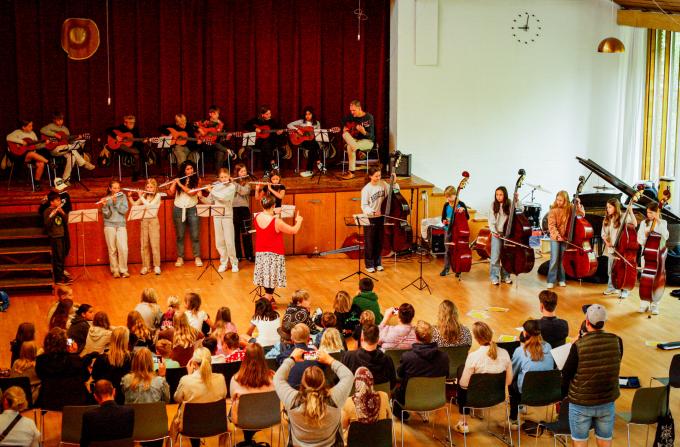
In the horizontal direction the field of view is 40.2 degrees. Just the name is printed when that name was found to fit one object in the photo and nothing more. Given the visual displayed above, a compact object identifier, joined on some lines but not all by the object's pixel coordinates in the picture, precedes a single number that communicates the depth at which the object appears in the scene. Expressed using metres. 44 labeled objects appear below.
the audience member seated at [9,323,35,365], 8.37
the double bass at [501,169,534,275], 12.40
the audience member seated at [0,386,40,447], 6.59
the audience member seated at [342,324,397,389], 7.56
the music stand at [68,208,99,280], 12.37
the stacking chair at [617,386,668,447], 7.63
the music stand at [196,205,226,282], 12.52
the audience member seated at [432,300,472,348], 8.70
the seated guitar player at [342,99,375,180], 15.19
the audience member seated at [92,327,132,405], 7.92
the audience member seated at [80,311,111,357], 8.79
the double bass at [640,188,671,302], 11.36
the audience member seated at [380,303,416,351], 8.80
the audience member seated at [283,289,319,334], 9.45
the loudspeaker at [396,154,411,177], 15.80
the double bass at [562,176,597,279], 12.27
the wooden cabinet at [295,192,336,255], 14.66
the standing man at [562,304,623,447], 7.00
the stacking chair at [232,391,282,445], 7.38
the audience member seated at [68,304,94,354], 8.97
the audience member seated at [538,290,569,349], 8.84
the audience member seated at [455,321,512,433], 7.96
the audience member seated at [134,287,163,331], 9.68
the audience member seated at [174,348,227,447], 7.49
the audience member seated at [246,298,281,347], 9.38
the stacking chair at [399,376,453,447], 7.84
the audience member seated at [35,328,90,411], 7.87
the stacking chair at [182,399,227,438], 7.32
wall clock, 16.55
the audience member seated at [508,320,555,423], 8.15
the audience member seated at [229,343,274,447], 7.45
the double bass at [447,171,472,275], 12.54
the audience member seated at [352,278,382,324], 10.07
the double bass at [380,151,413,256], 13.13
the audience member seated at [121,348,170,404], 7.59
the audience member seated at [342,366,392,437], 6.92
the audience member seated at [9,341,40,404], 8.05
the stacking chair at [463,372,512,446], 7.91
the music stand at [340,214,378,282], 12.10
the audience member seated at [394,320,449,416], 7.95
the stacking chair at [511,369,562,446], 7.98
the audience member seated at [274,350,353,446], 6.48
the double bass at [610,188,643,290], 11.79
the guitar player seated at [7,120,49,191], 13.78
